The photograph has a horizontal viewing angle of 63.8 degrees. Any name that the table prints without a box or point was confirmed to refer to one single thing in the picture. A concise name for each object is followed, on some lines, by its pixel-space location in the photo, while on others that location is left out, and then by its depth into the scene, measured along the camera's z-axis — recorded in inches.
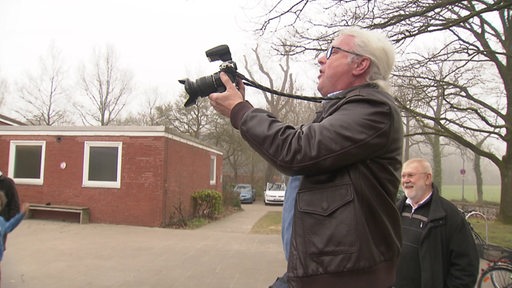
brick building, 559.5
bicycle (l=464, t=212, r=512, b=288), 221.5
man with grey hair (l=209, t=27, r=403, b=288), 52.5
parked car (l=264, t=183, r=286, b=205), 1234.6
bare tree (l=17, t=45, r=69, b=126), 1499.8
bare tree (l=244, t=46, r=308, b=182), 1384.2
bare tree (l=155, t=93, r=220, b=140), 1374.3
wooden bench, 546.0
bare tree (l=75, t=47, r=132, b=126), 1540.4
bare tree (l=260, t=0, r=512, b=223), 350.6
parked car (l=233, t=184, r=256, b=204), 1336.1
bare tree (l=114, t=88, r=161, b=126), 1584.8
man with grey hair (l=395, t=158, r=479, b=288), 115.9
